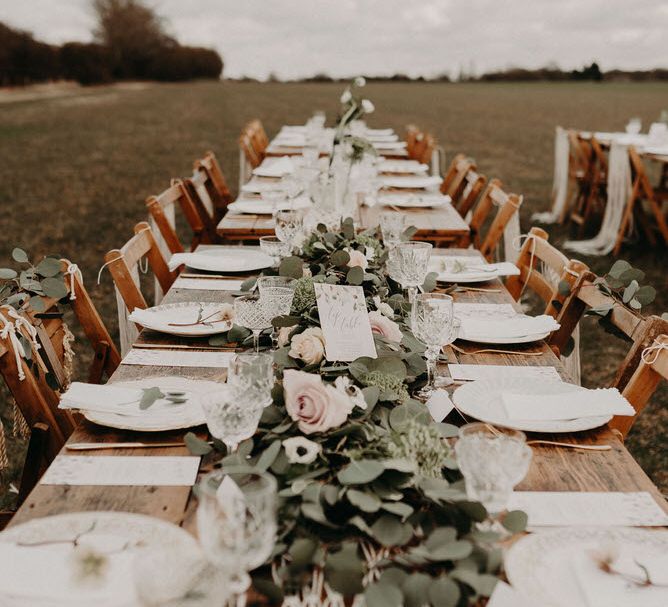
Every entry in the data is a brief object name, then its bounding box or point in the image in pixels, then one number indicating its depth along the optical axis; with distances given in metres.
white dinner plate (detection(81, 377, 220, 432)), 1.44
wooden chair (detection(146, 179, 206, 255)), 3.24
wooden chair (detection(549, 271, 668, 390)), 1.79
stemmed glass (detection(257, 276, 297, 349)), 1.80
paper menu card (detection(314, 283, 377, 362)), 1.59
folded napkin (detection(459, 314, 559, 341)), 2.01
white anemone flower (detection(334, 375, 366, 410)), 1.31
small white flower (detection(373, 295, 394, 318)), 1.86
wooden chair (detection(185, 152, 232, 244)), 4.11
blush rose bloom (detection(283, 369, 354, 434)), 1.25
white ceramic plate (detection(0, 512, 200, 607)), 1.07
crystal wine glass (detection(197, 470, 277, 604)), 0.87
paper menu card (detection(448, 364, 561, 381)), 1.78
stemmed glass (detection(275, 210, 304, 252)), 2.43
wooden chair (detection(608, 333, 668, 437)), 1.70
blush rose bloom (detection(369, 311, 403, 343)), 1.69
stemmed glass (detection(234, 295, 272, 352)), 1.80
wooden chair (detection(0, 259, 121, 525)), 1.73
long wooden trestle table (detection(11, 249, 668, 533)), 1.20
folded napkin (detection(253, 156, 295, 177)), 4.73
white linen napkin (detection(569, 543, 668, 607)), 1.01
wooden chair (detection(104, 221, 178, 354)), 2.36
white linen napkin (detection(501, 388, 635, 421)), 1.51
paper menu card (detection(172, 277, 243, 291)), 2.48
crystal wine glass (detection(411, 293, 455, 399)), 1.65
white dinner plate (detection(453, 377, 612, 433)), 1.48
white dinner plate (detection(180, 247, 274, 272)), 2.64
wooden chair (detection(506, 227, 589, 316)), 2.31
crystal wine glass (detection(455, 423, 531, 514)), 1.09
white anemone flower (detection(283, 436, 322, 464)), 1.20
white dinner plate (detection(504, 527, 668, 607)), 1.01
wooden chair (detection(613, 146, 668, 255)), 5.99
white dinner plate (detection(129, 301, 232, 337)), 1.98
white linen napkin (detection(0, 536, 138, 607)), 0.96
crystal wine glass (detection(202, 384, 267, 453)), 1.22
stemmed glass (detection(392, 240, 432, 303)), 2.05
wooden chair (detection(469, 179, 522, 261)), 3.34
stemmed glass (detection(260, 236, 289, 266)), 2.40
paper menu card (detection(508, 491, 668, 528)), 1.20
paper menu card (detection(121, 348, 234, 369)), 1.83
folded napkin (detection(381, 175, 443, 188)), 4.36
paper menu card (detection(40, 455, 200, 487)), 1.28
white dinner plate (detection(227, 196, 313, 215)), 3.58
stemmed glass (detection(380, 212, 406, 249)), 2.62
